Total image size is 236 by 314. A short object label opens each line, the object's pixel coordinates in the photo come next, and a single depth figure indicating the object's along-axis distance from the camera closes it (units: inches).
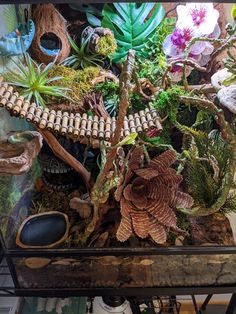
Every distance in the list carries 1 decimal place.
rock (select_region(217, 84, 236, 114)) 25.6
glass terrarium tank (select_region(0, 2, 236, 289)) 28.8
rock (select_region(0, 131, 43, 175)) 26.2
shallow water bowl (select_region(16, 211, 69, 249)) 30.0
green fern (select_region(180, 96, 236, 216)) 26.7
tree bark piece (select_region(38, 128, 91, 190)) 29.2
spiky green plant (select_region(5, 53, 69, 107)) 30.7
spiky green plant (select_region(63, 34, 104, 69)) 36.4
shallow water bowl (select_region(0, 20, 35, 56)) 30.5
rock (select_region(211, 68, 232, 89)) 29.2
